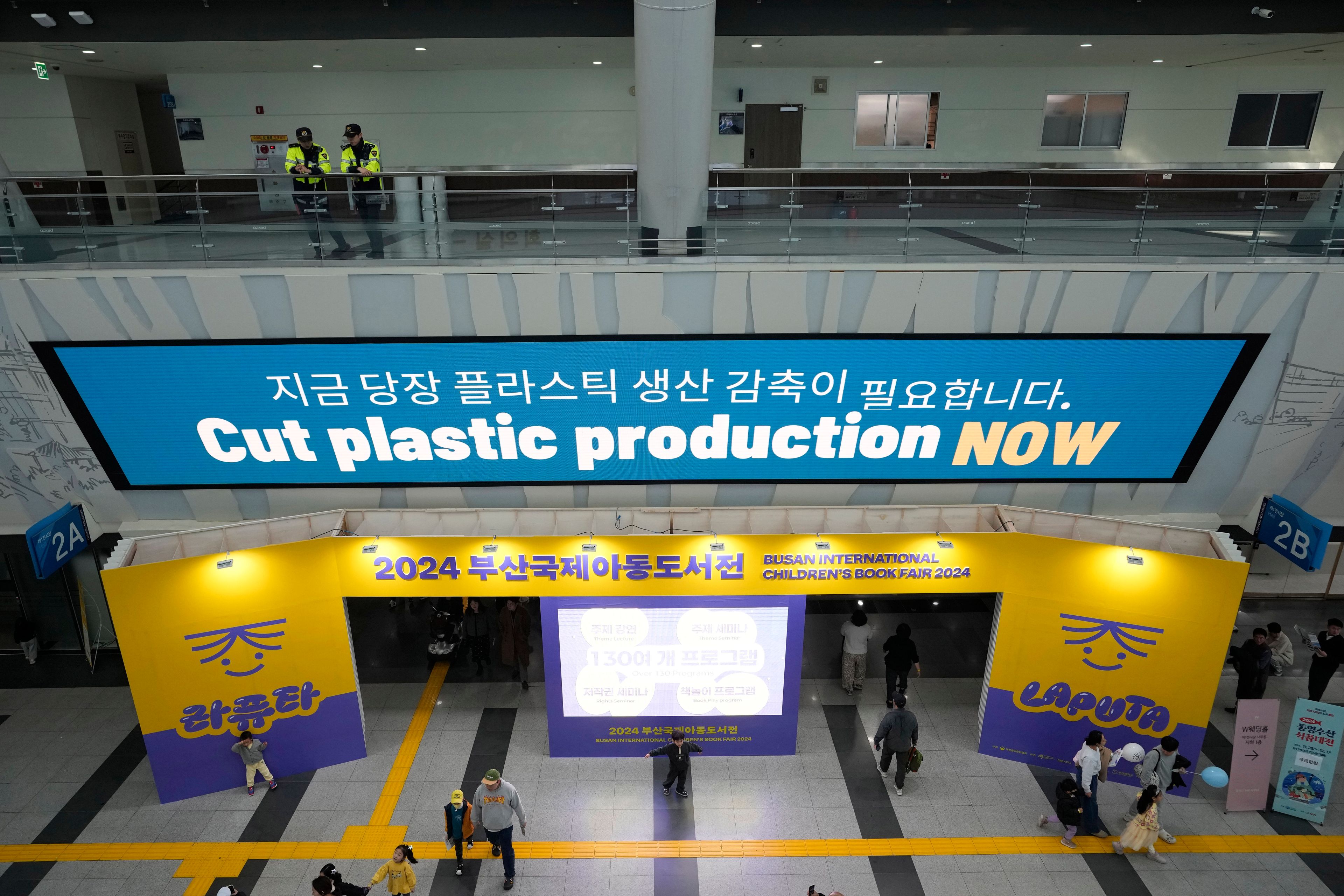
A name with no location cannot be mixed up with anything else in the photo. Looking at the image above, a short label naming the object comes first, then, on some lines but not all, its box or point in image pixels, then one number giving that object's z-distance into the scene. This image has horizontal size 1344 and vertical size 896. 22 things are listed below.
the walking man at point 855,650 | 9.21
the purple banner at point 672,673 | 8.20
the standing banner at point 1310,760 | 7.35
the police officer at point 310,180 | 7.30
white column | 7.25
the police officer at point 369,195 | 7.29
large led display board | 7.32
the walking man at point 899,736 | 7.78
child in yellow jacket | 6.07
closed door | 13.57
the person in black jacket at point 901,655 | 9.01
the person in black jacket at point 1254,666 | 8.60
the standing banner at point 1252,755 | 7.45
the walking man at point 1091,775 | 7.16
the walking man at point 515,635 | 9.47
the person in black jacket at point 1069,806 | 7.10
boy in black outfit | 7.64
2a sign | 7.66
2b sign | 7.79
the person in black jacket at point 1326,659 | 8.72
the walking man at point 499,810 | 6.61
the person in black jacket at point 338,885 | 5.79
